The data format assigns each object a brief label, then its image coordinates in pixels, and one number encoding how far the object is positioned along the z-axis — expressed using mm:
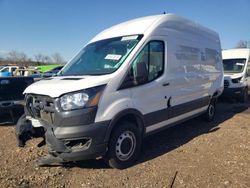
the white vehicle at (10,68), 10421
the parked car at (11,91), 5033
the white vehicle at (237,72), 8162
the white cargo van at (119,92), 2912
